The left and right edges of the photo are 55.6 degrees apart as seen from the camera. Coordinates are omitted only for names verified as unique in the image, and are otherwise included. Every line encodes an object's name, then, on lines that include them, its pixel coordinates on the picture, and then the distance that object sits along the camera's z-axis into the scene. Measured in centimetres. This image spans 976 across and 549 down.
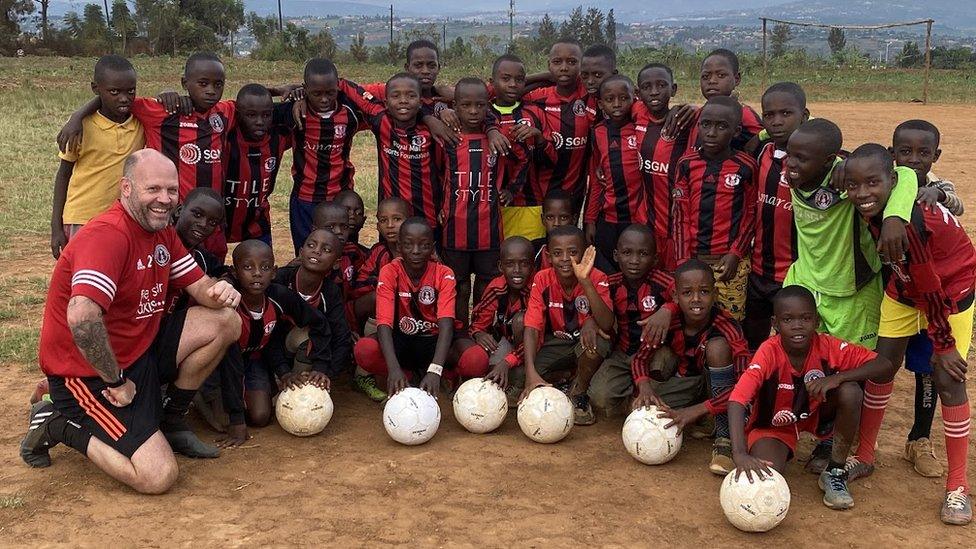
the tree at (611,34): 6012
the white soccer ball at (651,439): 495
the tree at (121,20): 4066
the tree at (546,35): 5083
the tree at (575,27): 5946
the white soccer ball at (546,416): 521
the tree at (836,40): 5394
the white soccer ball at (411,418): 514
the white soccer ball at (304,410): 527
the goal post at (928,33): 2384
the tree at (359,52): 3712
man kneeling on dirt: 447
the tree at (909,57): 4119
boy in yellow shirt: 598
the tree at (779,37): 5219
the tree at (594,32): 5759
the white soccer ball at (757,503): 421
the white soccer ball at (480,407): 535
